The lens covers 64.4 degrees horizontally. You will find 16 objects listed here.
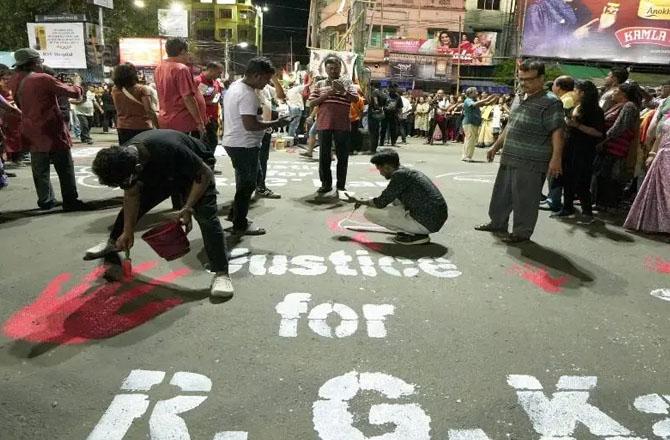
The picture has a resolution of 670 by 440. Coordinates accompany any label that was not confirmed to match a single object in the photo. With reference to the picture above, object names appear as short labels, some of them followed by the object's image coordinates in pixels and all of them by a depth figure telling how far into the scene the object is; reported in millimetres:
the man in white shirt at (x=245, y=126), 5008
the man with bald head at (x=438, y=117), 16719
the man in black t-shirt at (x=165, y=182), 3236
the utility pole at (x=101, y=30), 22097
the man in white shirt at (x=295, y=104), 13352
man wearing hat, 5871
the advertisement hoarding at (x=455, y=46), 33625
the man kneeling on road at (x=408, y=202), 5141
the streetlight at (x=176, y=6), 35219
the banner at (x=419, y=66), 33188
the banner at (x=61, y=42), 23688
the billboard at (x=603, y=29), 12656
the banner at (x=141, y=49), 26203
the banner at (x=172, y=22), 31703
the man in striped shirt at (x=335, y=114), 6902
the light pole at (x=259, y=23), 68669
